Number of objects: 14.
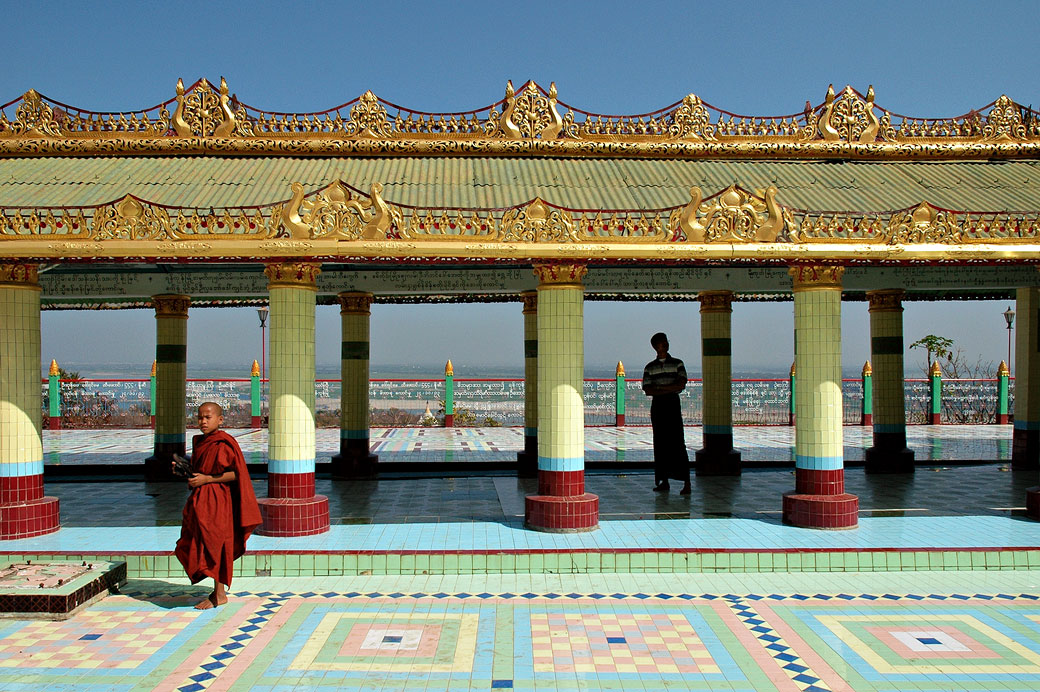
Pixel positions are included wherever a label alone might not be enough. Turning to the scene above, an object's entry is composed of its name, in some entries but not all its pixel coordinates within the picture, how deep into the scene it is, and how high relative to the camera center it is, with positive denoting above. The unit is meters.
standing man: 10.34 -0.51
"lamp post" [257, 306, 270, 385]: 22.41 +1.07
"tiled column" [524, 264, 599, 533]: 8.48 -0.13
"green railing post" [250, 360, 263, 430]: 22.78 -0.72
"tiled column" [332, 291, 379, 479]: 12.02 -0.34
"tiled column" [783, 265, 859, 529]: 8.52 -0.24
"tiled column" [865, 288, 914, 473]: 12.52 -0.29
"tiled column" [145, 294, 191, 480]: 11.77 -0.11
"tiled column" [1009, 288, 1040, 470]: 12.31 -0.20
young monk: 6.31 -1.02
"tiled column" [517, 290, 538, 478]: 12.11 -0.25
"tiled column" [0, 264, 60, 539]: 8.22 -0.40
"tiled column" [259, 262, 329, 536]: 8.26 -0.29
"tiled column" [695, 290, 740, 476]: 11.97 -0.12
